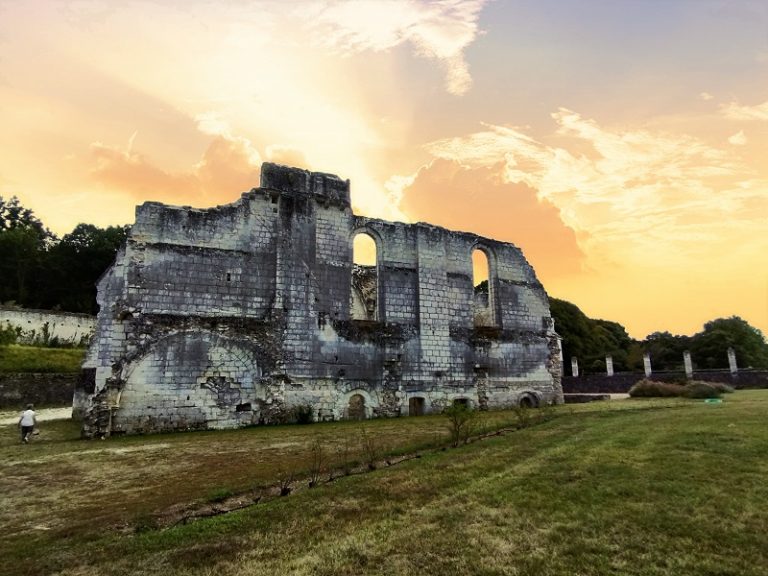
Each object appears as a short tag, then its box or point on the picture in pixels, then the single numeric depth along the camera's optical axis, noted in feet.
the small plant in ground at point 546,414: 47.95
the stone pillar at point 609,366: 114.37
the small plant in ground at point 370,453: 28.12
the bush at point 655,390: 69.56
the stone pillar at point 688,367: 98.20
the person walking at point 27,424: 42.40
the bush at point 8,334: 92.87
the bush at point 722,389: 70.33
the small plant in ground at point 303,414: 55.42
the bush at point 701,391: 65.41
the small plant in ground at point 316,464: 24.68
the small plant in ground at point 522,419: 43.59
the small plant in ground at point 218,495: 22.14
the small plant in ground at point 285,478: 22.90
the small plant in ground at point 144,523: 18.25
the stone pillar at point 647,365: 103.76
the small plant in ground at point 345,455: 27.50
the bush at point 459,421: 34.76
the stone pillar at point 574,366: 123.28
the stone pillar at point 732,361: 97.25
